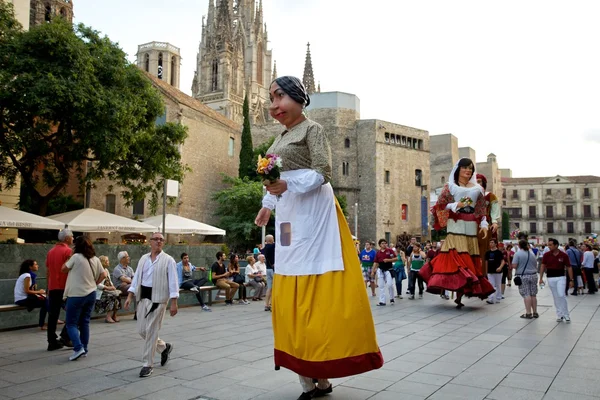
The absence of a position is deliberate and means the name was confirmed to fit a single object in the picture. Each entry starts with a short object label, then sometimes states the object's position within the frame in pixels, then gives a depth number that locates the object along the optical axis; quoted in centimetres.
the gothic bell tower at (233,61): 8419
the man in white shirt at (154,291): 609
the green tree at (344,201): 5269
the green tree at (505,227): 7081
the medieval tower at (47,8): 5038
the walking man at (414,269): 1456
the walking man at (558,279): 941
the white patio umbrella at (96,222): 1694
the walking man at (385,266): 1297
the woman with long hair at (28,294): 940
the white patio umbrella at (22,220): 1481
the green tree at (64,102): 1570
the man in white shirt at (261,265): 1574
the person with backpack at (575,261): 1549
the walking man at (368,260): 1509
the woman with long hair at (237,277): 1448
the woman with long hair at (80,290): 673
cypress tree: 4494
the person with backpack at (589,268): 1678
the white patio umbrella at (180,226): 2025
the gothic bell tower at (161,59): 8269
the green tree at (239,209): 3703
